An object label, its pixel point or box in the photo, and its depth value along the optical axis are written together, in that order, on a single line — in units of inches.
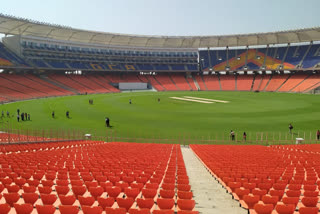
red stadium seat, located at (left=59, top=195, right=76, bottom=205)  250.7
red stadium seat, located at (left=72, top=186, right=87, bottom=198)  285.6
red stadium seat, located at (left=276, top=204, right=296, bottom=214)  226.2
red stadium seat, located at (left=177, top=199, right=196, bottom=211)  239.8
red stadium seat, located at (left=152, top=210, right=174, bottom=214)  216.1
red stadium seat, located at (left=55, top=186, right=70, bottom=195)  287.6
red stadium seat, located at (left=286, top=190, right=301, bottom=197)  278.4
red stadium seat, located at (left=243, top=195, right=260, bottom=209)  252.8
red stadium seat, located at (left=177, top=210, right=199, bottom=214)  214.2
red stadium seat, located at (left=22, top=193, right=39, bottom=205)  260.5
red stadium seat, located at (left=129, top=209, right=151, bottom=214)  216.5
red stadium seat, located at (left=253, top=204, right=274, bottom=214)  227.8
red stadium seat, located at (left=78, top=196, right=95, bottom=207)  248.7
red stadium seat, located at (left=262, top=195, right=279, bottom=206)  249.7
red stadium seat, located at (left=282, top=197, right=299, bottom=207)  251.2
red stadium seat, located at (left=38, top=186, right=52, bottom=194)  284.0
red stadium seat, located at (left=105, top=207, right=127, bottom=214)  215.7
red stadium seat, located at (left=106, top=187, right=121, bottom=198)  283.3
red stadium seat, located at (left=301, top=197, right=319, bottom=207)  253.0
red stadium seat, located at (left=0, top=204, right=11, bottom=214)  223.9
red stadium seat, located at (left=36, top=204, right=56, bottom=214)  224.4
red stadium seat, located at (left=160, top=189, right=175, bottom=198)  273.4
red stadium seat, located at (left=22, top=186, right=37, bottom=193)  291.1
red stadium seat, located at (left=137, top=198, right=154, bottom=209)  242.8
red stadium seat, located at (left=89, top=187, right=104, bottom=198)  283.4
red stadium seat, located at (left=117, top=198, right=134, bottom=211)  247.0
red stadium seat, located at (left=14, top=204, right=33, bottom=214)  226.8
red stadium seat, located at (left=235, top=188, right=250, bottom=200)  285.2
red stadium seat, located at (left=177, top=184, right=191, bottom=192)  301.2
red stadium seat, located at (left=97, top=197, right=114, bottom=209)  245.4
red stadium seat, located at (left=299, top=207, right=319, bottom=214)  218.1
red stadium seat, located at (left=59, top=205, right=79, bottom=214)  222.4
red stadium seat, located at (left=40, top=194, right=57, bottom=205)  253.9
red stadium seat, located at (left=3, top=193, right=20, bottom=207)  257.4
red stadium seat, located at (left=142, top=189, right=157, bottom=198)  276.9
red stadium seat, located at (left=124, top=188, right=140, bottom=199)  280.2
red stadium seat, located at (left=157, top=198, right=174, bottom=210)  241.8
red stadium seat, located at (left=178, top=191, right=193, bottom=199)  267.9
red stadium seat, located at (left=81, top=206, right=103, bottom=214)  221.6
